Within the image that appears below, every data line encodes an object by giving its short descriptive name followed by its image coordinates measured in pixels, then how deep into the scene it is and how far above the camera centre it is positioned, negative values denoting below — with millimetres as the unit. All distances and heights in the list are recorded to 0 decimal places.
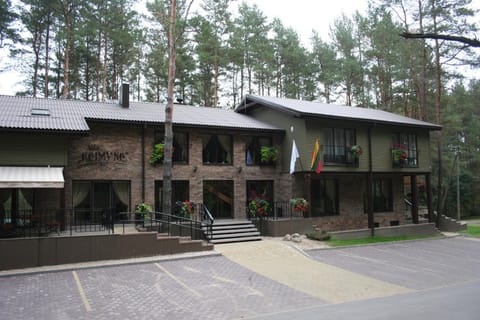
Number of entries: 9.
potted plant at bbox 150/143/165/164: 16984 +1356
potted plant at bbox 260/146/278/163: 19391 +1464
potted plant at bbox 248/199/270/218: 17266 -1212
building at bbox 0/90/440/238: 13742 +1129
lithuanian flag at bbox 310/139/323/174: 18023 +991
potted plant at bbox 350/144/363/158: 19339 +1581
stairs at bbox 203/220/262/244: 15461 -2139
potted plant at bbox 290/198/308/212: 17438 -1070
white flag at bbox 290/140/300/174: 18017 +1145
